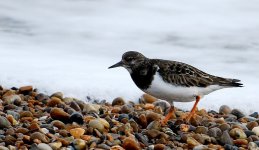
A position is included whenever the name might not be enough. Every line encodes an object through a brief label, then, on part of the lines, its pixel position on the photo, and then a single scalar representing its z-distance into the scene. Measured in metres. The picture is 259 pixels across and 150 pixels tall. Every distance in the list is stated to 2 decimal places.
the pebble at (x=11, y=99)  12.12
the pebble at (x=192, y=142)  10.73
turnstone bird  11.61
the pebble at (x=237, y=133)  11.28
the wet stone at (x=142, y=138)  10.67
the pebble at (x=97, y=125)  10.84
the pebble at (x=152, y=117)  11.72
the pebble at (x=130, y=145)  10.20
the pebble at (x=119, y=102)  13.02
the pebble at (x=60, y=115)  11.12
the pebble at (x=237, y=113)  12.84
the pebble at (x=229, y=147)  10.79
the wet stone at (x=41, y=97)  12.56
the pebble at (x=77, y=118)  11.12
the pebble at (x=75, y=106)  12.00
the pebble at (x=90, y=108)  12.04
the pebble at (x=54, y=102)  12.16
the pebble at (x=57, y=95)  12.70
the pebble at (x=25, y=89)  12.80
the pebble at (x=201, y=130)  11.37
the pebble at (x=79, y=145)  10.03
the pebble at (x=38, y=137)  9.98
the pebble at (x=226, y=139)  11.00
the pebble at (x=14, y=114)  11.13
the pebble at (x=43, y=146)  9.68
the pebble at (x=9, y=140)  9.89
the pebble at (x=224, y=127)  11.57
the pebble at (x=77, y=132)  10.44
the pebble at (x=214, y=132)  11.23
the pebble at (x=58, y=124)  10.83
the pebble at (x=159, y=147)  10.35
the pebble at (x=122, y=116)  11.66
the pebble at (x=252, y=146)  10.84
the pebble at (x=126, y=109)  12.17
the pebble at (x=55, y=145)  9.87
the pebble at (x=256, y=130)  11.53
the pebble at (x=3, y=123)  10.48
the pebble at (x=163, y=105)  13.15
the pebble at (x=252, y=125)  11.85
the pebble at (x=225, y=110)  13.01
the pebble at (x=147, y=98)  13.45
